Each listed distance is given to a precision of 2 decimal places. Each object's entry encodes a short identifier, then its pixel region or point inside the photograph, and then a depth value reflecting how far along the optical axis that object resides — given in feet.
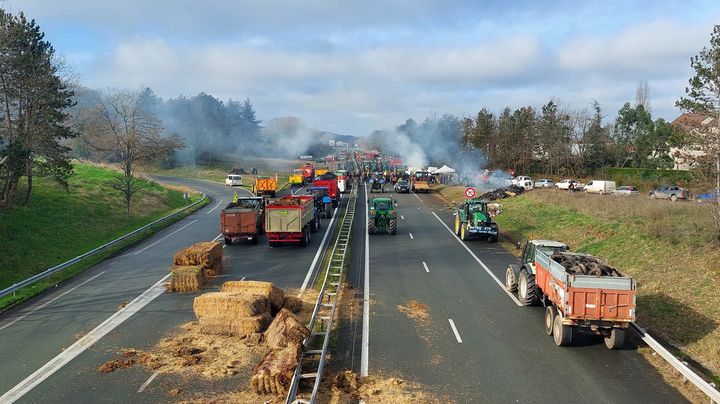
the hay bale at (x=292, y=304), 52.16
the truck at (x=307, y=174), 229.23
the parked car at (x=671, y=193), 146.96
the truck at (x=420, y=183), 195.53
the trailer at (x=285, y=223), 85.56
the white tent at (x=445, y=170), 225.15
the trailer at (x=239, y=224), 90.02
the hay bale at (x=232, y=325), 45.19
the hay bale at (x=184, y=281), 61.72
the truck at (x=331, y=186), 148.77
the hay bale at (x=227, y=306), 45.85
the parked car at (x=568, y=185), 187.52
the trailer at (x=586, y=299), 40.77
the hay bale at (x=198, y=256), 67.41
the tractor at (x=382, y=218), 102.83
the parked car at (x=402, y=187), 196.65
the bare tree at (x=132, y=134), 121.39
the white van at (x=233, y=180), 231.09
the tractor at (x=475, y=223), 94.27
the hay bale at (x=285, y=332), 40.57
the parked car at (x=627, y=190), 158.71
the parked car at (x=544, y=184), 193.88
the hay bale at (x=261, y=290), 50.24
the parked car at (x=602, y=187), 171.73
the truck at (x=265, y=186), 158.81
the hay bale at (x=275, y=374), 33.91
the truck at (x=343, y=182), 181.85
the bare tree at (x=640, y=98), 291.26
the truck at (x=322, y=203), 127.54
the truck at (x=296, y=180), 213.30
